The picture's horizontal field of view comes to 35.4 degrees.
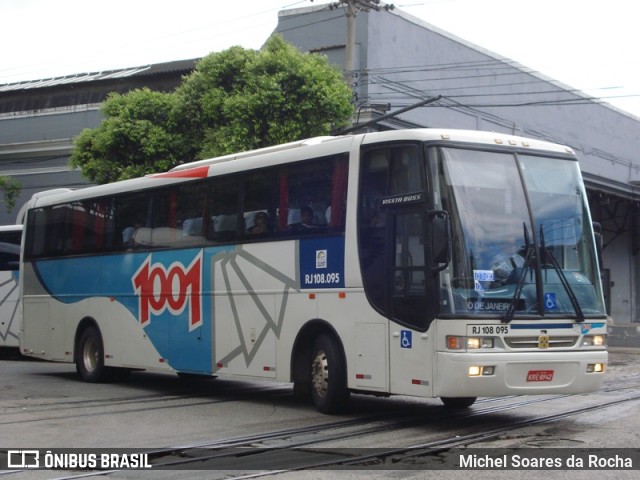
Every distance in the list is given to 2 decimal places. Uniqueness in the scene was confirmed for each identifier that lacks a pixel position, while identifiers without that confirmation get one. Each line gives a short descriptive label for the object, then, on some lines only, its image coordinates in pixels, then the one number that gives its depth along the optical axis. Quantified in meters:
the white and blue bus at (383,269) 11.09
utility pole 26.20
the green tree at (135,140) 26.59
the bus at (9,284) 26.12
